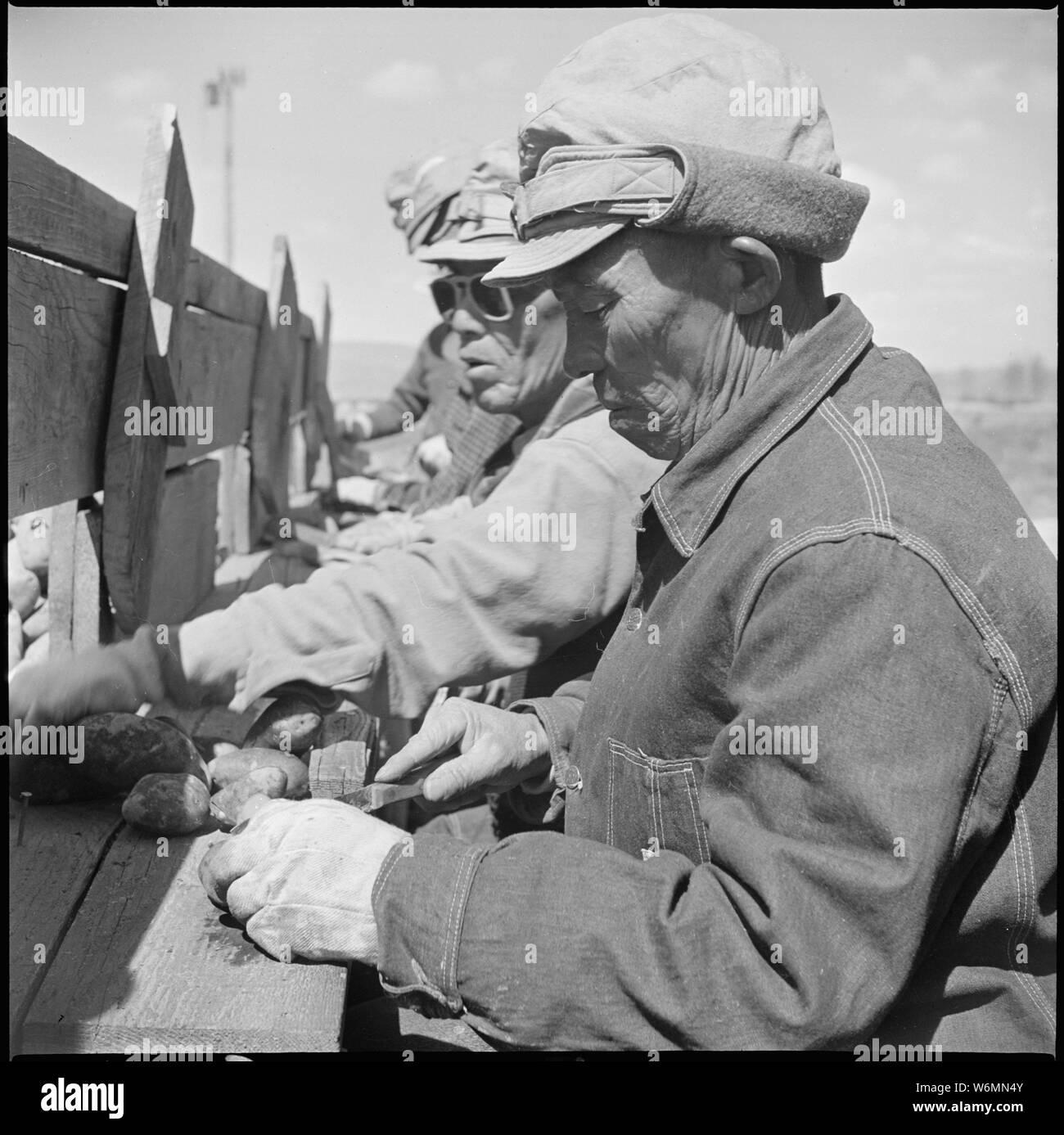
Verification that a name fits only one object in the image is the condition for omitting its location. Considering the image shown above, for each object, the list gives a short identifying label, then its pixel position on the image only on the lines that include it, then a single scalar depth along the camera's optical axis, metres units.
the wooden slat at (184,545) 3.27
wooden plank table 1.48
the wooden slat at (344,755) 2.18
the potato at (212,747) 2.53
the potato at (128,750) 2.14
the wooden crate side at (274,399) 5.14
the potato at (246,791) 2.15
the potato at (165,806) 2.04
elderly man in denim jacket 1.28
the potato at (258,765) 2.26
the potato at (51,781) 2.07
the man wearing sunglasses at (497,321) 3.41
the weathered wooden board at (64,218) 2.05
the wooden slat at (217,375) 3.37
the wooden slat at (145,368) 2.68
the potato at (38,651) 3.03
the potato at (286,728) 2.46
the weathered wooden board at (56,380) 2.07
